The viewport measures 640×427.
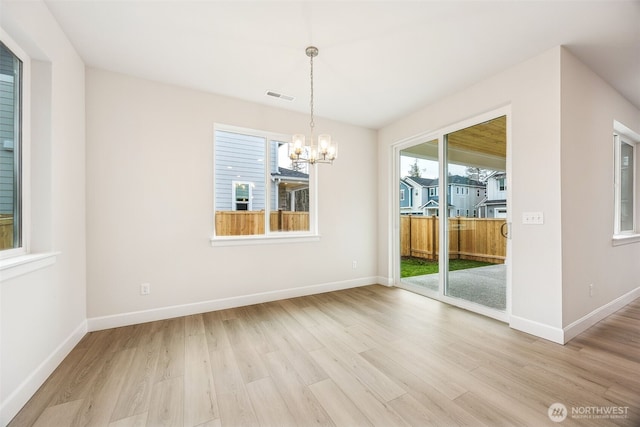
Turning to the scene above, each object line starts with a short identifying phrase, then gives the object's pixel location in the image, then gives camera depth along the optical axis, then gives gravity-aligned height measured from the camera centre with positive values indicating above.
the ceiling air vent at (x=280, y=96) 3.27 +1.57
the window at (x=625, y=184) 3.73 +0.44
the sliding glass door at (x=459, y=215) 3.03 -0.02
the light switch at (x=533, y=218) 2.50 -0.05
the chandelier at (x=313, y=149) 2.47 +0.65
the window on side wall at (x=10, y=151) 1.75 +0.46
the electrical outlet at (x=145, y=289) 2.89 -0.84
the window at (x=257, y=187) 3.46 +0.40
